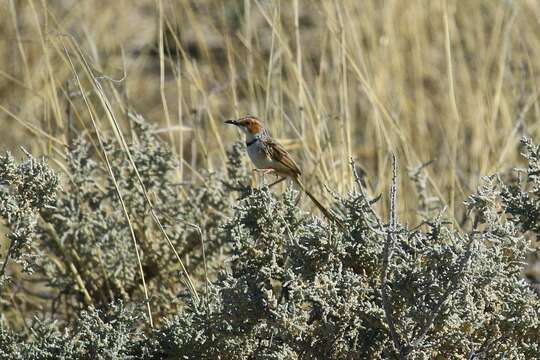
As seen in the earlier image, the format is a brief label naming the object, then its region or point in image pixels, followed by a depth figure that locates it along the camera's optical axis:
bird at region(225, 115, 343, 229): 7.21
